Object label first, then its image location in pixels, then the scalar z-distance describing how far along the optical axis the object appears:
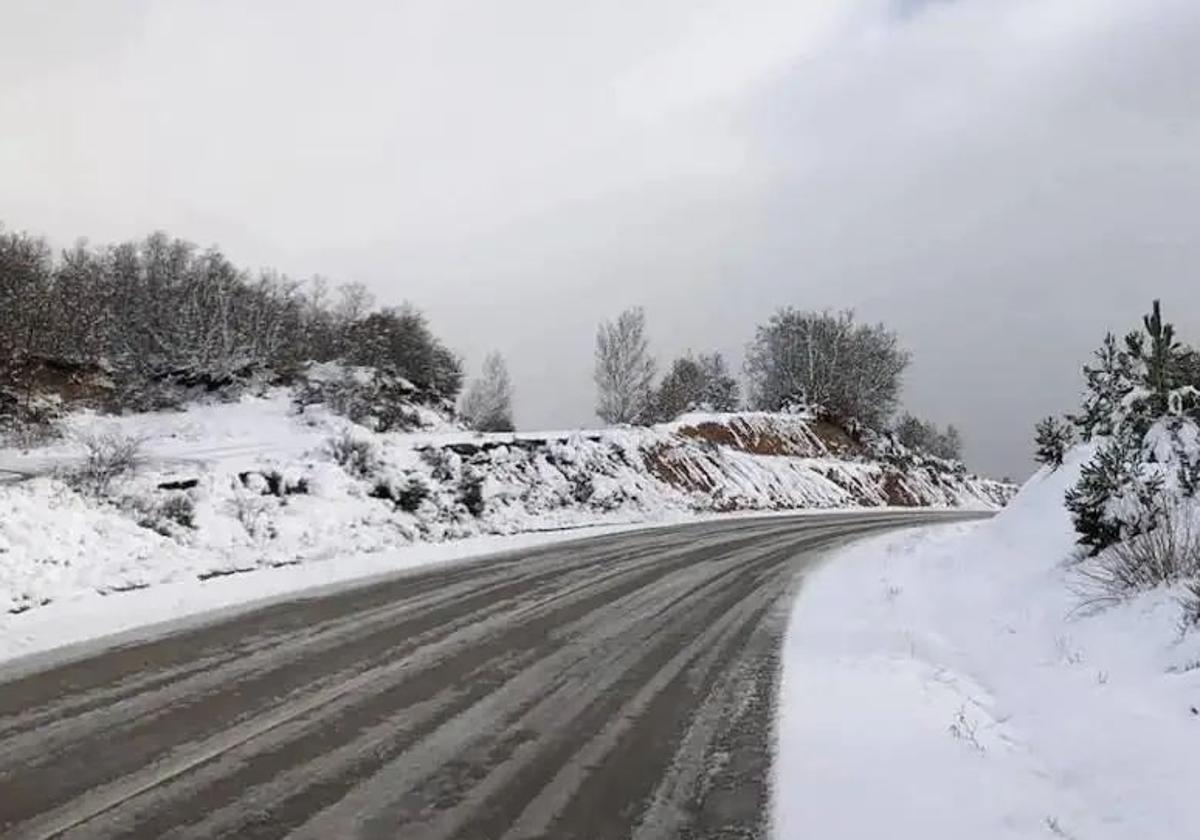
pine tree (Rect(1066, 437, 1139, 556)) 12.47
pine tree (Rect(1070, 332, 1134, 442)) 15.50
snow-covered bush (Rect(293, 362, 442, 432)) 47.28
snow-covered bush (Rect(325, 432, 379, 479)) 22.06
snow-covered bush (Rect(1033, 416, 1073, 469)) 19.44
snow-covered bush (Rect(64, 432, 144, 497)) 15.48
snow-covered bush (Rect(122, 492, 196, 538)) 14.80
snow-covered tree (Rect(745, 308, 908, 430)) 89.81
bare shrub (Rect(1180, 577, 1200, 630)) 8.13
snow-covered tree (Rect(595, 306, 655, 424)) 72.56
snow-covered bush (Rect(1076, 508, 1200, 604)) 9.63
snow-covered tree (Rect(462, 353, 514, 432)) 84.68
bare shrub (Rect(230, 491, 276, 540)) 16.30
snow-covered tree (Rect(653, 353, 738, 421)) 80.31
